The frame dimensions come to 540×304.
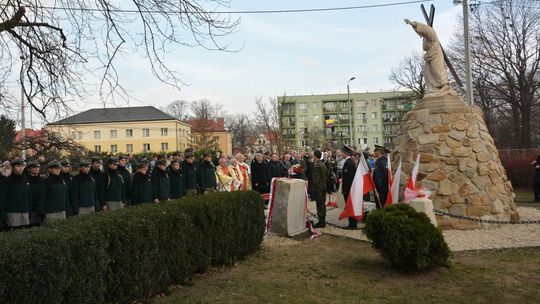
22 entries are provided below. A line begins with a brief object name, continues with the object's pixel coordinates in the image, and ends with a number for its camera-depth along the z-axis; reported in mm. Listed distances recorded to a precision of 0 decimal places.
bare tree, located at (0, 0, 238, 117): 6242
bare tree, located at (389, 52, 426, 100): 44288
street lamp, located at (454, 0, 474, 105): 17438
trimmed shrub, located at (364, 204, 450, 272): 6602
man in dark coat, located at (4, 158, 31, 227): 8070
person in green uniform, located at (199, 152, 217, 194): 11367
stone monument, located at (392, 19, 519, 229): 10594
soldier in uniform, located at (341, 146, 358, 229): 11586
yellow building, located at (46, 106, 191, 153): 77562
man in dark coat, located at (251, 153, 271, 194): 14188
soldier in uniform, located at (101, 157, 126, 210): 9469
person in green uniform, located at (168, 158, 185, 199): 10219
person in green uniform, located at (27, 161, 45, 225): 8422
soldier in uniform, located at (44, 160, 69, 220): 8469
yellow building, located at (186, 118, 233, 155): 58031
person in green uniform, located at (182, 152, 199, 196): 10836
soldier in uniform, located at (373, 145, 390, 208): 11376
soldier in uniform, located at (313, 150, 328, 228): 11297
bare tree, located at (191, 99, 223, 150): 58072
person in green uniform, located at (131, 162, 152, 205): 9500
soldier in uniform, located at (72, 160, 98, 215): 9031
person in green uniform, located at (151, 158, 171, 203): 9734
